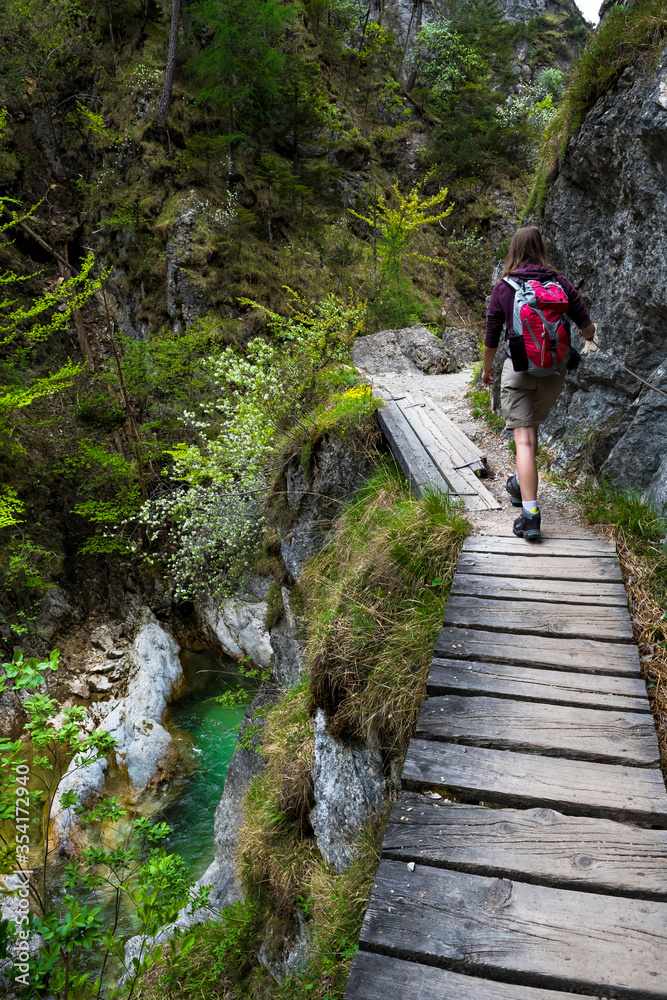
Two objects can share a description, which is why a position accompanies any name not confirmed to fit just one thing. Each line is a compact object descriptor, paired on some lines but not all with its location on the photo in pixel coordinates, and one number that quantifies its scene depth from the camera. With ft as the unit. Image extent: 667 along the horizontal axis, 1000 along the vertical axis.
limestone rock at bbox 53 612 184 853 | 27.35
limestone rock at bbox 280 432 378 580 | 18.22
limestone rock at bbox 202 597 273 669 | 32.27
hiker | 10.43
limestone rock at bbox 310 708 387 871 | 10.88
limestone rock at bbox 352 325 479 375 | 30.45
